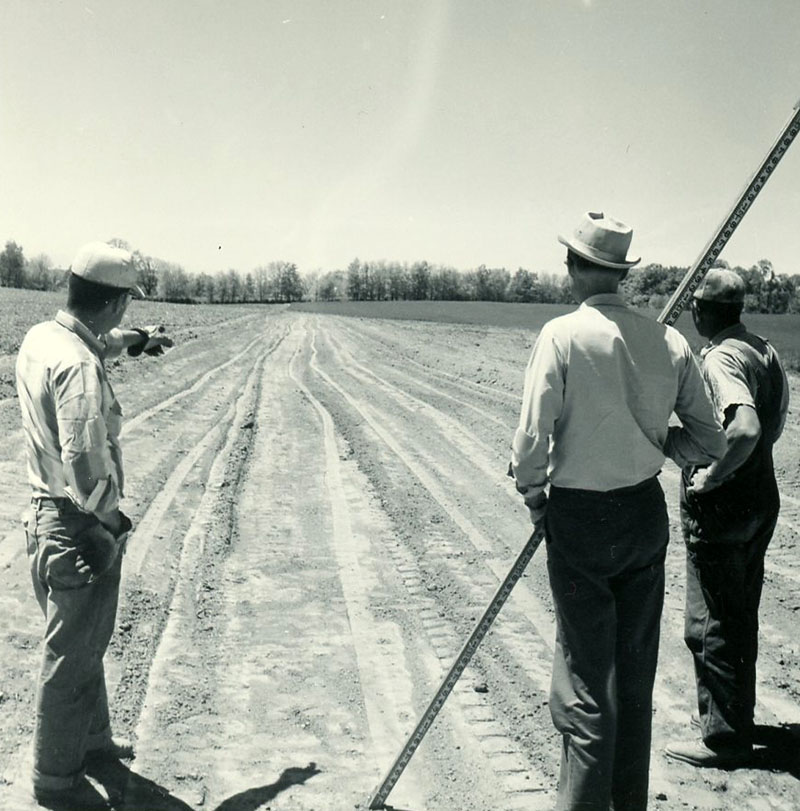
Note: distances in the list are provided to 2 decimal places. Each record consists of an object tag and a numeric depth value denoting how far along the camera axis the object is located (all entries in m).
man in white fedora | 2.73
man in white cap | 2.88
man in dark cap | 3.51
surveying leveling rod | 2.69
